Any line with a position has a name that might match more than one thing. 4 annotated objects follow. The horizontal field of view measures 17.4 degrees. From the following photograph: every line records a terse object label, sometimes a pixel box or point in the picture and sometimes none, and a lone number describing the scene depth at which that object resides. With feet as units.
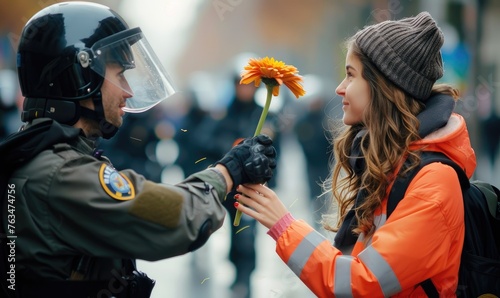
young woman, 20.58
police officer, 19.40
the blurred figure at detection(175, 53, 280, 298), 52.65
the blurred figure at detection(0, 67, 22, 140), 68.90
